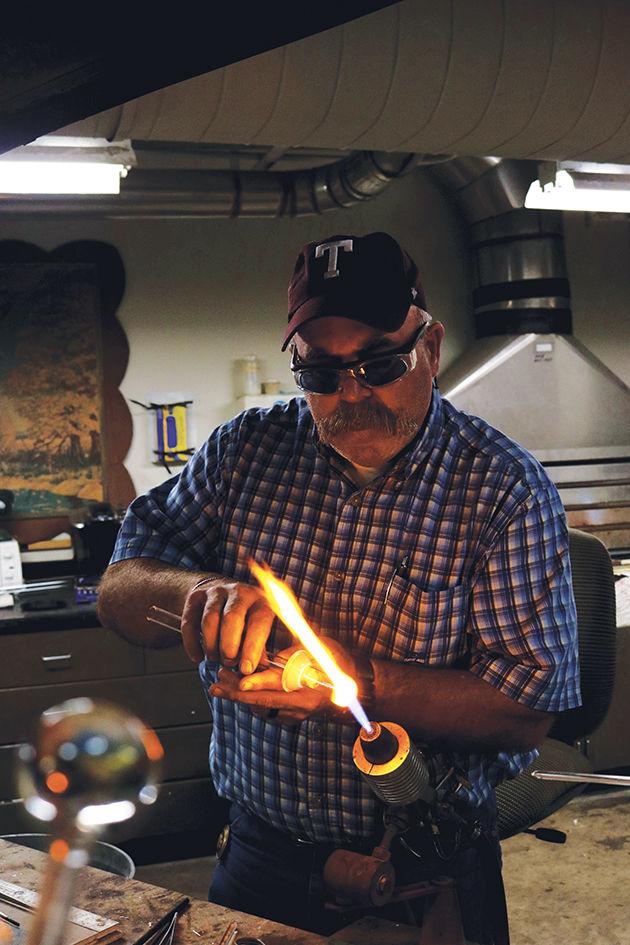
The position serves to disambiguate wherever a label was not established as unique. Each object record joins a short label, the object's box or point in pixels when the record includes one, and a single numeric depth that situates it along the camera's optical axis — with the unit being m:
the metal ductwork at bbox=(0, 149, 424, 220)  4.27
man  1.64
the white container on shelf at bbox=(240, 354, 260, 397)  4.89
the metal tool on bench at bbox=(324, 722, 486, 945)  1.25
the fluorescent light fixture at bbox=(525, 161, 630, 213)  3.82
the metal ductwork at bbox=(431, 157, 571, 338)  4.84
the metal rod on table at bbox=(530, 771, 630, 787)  1.10
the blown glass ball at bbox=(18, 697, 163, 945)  1.10
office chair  2.37
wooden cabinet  3.85
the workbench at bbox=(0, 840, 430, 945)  1.24
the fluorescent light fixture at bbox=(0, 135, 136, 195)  3.10
